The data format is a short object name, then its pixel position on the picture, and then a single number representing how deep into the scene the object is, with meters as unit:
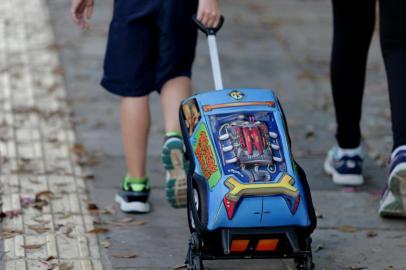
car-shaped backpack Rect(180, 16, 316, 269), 8.37
